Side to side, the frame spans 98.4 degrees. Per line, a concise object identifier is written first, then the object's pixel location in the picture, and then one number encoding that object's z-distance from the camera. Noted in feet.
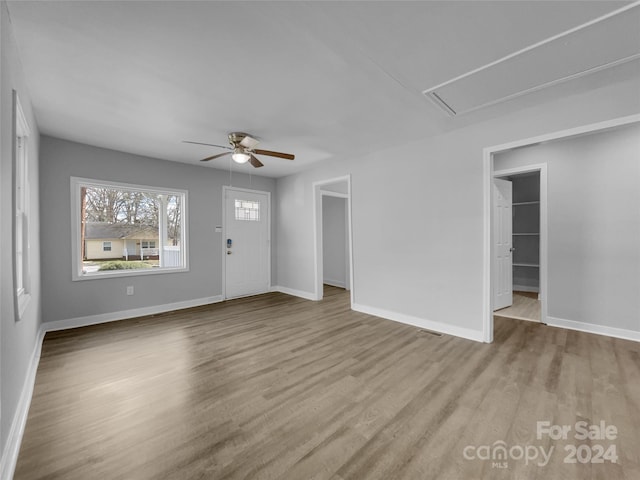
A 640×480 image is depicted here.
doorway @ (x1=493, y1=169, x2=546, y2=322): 14.06
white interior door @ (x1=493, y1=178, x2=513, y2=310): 14.12
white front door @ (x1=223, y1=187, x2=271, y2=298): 17.89
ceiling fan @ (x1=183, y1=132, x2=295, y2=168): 11.10
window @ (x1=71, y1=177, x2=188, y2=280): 12.92
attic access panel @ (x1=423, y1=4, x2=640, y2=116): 5.61
